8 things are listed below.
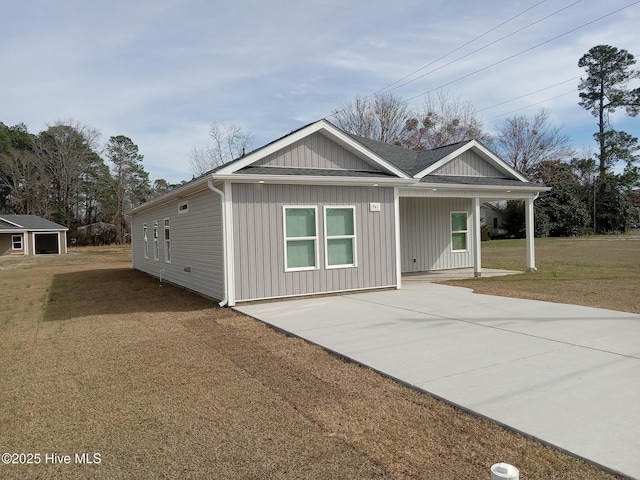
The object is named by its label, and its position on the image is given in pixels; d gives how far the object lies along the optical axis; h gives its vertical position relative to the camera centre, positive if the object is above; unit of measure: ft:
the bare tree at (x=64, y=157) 155.53 +28.24
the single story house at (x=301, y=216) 30.09 +1.18
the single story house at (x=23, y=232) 117.03 +1.94
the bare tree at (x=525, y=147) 130.93 +22.89
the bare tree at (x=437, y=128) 115.55 +25.72
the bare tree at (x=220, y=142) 116.16 +23.71
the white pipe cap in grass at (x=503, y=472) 7.03 -3.85
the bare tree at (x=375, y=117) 110.83 +28.00
